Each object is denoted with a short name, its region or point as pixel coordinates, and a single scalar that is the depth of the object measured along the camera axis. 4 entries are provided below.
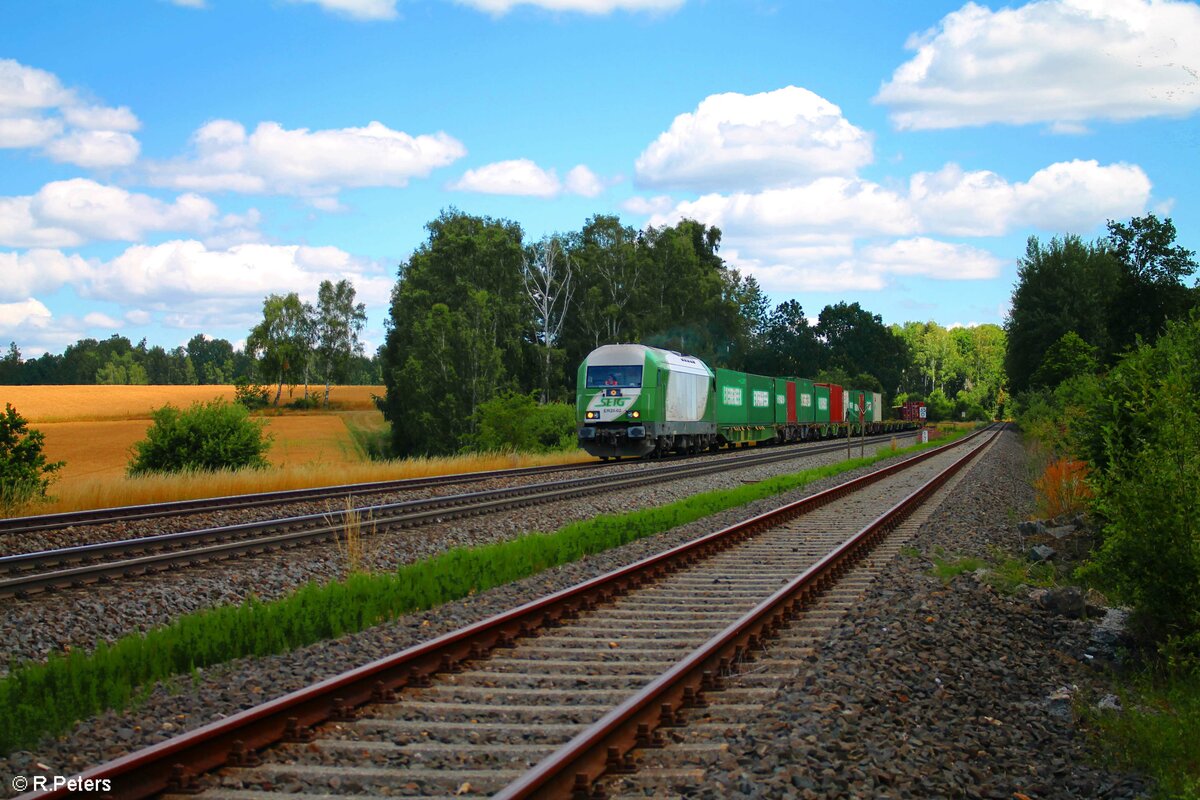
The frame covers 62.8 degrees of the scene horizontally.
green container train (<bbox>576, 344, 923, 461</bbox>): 28.12
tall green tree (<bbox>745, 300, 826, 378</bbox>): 106.88
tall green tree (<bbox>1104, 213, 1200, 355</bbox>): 69.56
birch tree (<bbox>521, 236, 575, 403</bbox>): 61.91
